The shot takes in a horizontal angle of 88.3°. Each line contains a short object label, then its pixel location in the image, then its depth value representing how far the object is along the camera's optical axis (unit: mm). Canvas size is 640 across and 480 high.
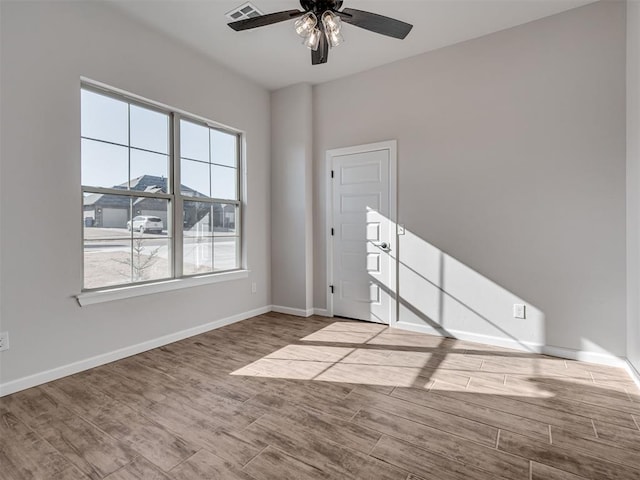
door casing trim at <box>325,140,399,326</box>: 3746
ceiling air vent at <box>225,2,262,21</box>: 2750
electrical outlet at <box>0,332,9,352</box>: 2232
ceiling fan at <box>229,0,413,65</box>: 2146
